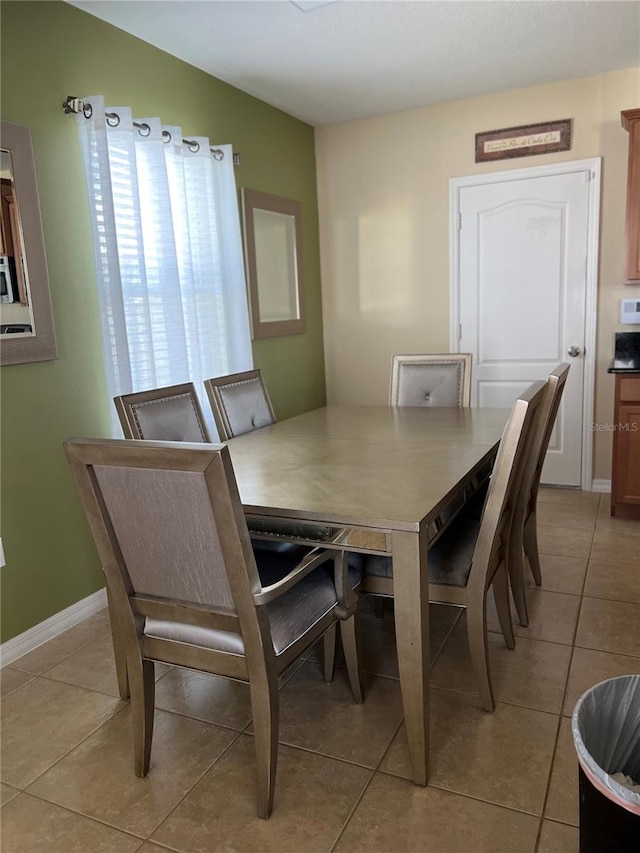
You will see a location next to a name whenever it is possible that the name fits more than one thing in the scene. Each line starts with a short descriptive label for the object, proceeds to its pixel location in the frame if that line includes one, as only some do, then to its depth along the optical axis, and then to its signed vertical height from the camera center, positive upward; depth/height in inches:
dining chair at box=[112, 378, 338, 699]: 83.4 -15.2
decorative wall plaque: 151.4 +38.9
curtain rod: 100.9 +33.9
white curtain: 106.2 +12.5
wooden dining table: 62.6 -20.2
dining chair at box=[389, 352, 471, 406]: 129.2 -15.1
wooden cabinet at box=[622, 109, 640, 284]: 133.5 +20.6
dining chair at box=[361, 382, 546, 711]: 70.0 -29.8
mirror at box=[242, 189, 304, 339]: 151.9 +12.9
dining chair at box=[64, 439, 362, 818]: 54.6 -24.6
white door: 155.1 +4.3
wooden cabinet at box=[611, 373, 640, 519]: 137.7 -31.8
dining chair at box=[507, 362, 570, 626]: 87.0 -24.9
